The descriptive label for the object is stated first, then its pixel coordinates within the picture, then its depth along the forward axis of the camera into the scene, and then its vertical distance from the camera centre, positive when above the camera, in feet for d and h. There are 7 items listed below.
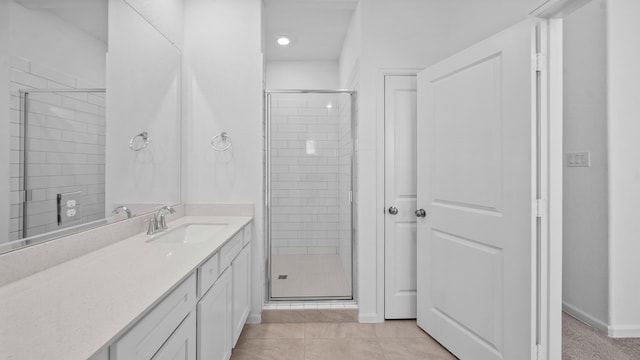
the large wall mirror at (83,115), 3.71 +1.01
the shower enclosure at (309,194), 8.84 -0.41
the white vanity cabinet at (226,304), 4.57 -2.22
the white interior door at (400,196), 8.02 -0.41
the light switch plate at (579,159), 7.61 +0.57
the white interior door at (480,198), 5.22 -0.35
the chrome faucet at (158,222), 5.97 -0.87
